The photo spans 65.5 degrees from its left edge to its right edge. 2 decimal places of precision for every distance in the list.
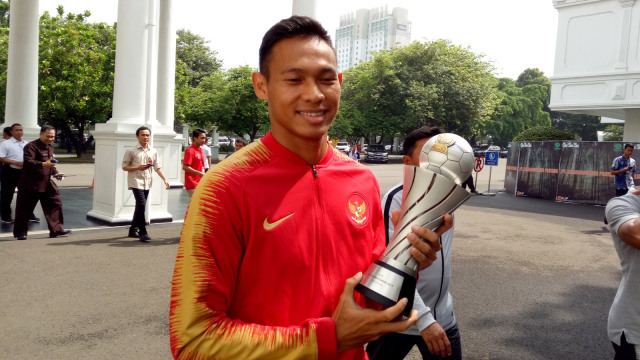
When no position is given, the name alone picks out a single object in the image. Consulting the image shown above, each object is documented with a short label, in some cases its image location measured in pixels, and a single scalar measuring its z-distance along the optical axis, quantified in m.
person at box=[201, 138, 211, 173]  11.15
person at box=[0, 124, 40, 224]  9.72
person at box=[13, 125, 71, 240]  8.15
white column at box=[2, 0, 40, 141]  13.31
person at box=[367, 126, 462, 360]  2.66
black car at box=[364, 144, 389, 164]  38.56
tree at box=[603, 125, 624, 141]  56.41
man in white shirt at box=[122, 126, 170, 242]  8.24
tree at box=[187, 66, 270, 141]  35.97
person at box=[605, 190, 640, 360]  2.42
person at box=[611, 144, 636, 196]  12.33
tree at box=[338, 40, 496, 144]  41.81
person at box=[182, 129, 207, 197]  8.59
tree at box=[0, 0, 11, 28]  45.89
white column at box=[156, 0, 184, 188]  15.49
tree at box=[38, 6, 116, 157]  24.86
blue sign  19.61
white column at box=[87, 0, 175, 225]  9.54
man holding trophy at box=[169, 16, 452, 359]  1.22
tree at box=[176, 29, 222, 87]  49.94
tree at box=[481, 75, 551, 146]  63.44
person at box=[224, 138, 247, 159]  9.08
